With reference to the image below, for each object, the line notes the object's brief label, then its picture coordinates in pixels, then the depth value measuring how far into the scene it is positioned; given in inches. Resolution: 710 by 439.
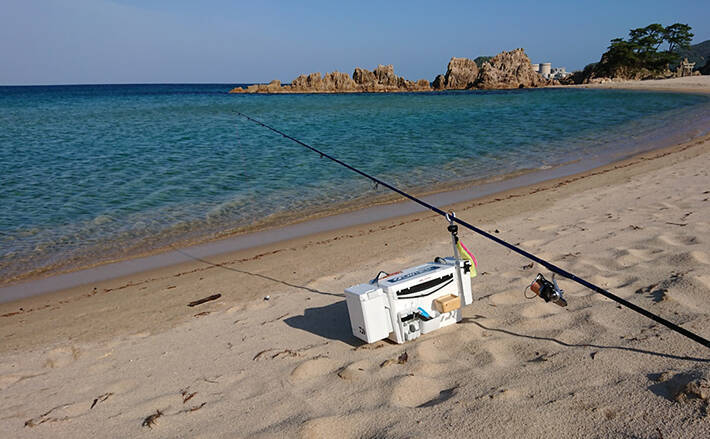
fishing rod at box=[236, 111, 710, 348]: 94.7
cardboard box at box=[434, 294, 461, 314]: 146.1
